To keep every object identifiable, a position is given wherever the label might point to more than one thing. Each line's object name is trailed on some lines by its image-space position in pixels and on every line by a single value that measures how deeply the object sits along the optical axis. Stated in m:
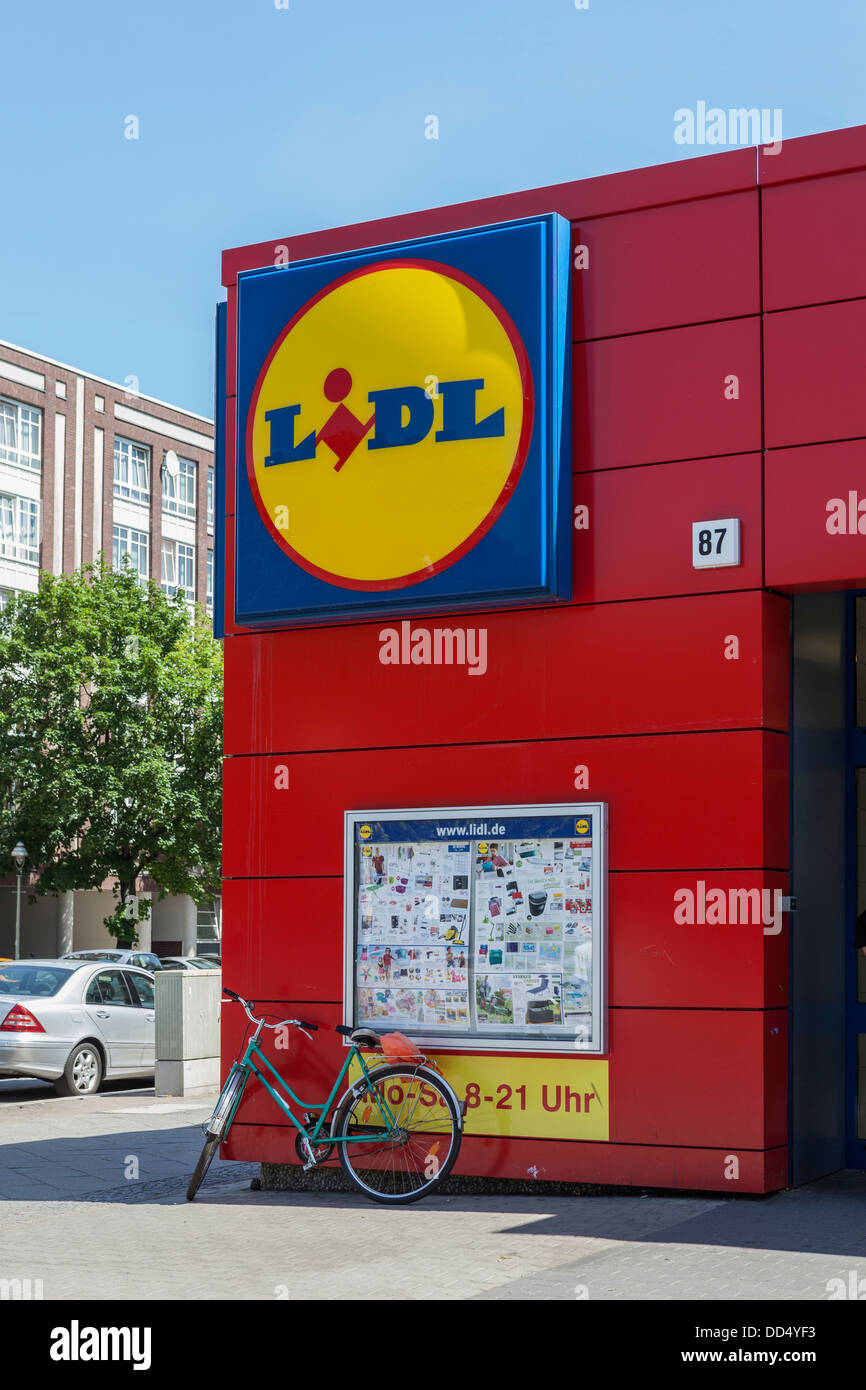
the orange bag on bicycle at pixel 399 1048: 9.43
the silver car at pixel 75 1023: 16.72
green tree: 39.62
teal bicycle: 9.43
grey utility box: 16.52
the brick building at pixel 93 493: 48.66
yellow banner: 9.25
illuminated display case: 9.41
